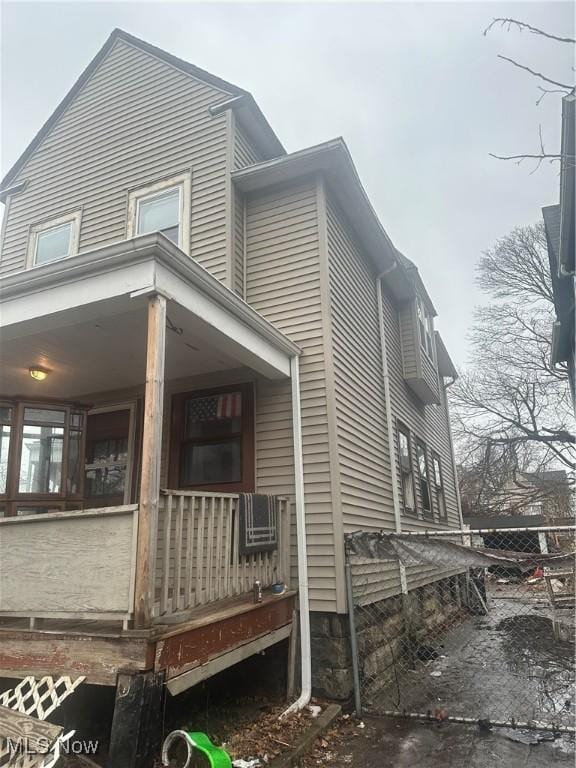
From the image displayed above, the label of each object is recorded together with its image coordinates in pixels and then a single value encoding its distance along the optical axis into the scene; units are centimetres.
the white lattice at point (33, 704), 275
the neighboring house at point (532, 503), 1814
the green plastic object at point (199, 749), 302
